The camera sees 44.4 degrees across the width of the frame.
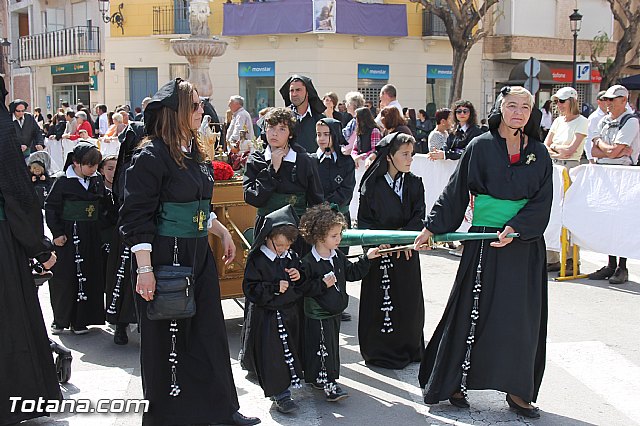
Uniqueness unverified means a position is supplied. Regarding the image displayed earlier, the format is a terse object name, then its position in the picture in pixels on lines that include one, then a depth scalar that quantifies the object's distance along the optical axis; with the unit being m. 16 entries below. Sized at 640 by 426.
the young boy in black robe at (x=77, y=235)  7.05
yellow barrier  9.29
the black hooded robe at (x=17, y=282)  4.61
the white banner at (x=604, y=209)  8.66
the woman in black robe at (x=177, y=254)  4.41
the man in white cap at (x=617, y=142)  9.17
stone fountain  16.62
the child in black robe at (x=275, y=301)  5.20
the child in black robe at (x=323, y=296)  5.35
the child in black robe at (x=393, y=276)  6.13
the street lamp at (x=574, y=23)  26.31
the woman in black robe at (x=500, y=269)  4.96
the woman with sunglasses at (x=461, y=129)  10.19
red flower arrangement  6.82
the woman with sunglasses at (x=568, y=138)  9.75
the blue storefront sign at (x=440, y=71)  29.56
